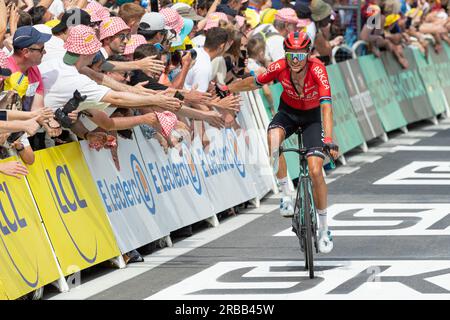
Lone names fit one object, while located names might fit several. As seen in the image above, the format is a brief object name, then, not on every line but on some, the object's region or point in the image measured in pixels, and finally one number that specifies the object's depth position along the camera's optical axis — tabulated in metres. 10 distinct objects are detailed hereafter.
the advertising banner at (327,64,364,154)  21.78
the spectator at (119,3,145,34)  14.90
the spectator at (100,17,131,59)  13.78
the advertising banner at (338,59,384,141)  22.92
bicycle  12.34
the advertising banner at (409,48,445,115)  27.56
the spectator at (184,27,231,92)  15.78
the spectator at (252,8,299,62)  19.31
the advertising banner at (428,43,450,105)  28.70
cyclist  12.78
